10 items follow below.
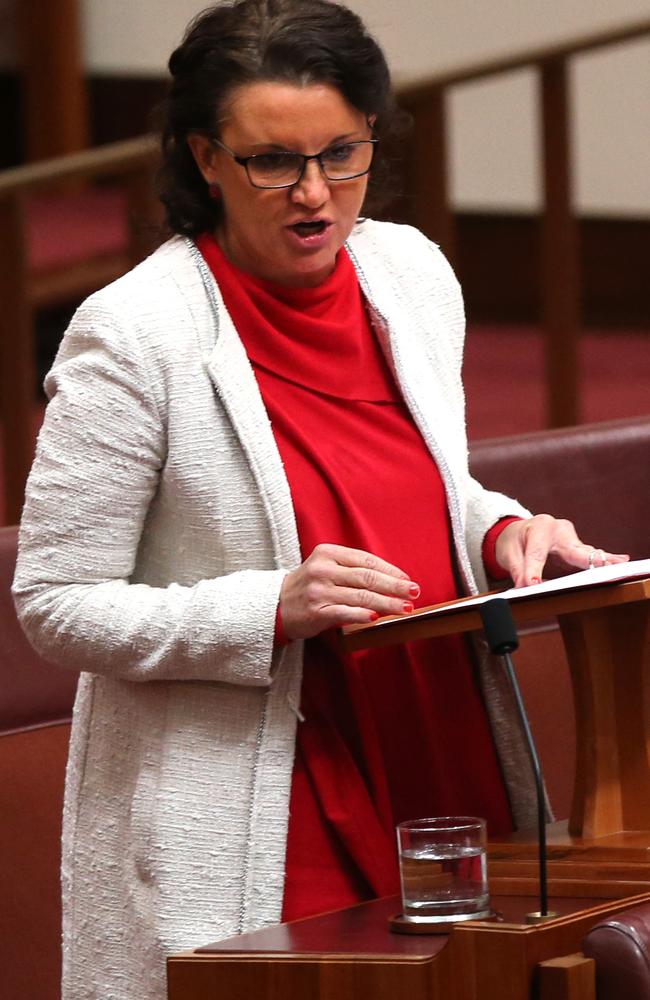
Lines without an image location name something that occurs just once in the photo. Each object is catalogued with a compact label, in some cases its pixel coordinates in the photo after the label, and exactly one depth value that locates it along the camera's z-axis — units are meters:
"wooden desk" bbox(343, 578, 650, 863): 8.98
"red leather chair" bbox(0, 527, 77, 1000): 9.86
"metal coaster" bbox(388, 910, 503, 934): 8.74
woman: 9.00
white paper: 8.83
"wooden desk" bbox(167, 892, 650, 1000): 8.64
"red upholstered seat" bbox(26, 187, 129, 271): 21.12
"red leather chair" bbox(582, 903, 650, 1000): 8.64
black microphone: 8.68
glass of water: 8.75
